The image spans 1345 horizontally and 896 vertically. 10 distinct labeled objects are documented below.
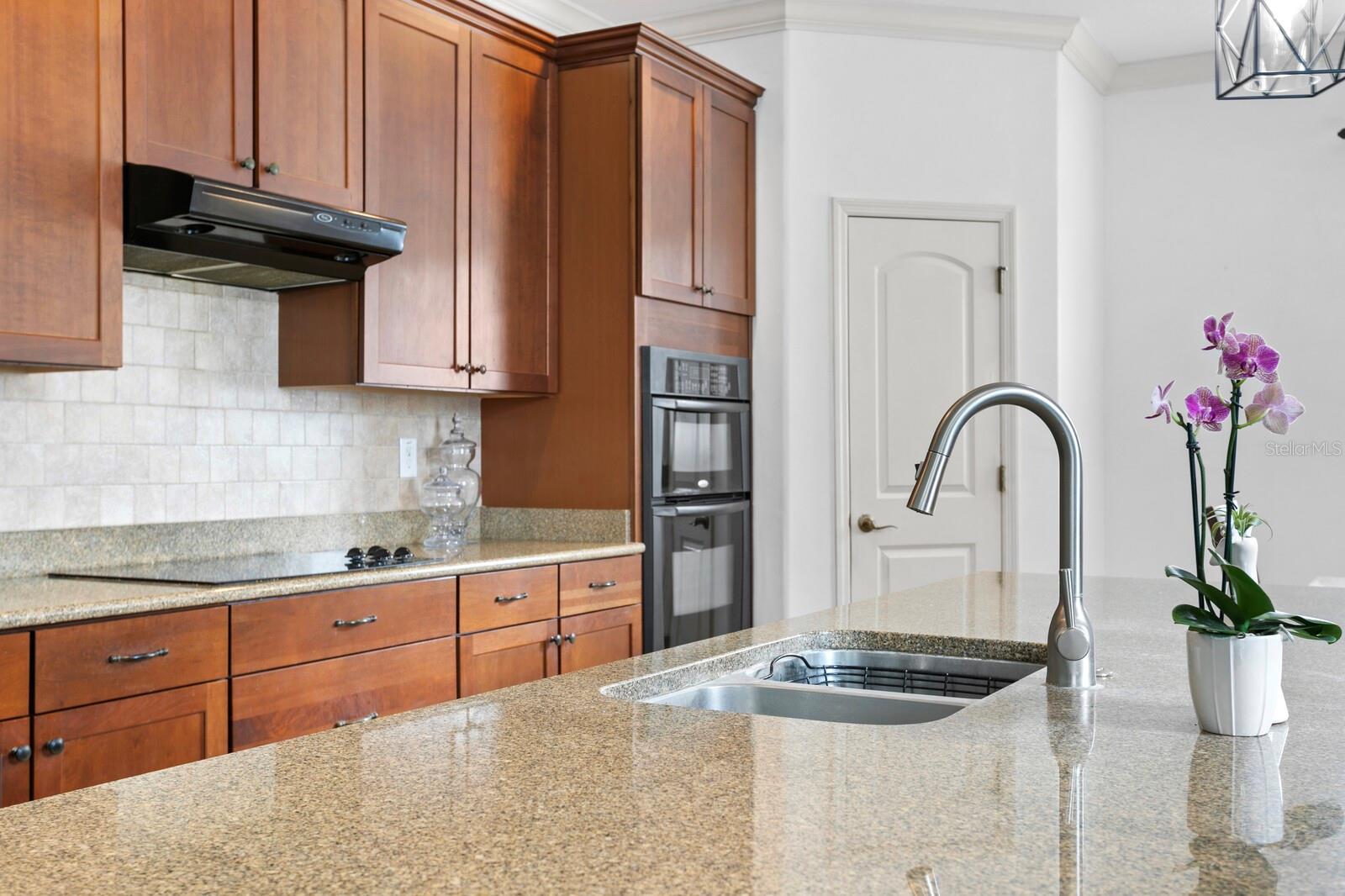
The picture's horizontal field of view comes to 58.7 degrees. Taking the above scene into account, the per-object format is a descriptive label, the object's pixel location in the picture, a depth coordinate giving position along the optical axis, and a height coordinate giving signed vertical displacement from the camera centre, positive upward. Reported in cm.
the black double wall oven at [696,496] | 387 -17
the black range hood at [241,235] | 255 +49
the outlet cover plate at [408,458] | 384 -4
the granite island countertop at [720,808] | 81 -29
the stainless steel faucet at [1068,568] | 144 -15
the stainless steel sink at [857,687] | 159 -35
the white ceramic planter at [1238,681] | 120 -24
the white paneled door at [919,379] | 447 +25
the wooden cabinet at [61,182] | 235 +54
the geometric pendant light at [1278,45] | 200 +68
